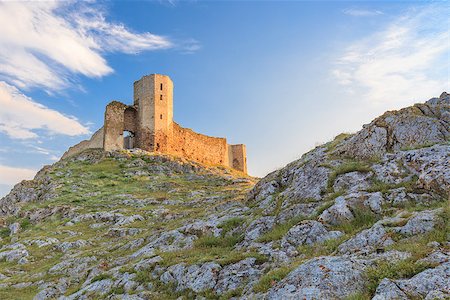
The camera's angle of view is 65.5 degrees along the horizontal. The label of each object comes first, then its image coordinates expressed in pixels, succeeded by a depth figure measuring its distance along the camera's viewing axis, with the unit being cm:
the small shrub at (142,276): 1159
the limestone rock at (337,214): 1079
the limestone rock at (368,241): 835
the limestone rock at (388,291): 621
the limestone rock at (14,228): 2803
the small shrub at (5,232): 2813
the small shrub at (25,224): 2892
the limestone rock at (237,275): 935
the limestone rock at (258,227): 1290
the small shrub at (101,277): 1294
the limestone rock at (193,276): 997
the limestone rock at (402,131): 1355
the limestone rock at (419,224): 845
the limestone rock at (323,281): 685
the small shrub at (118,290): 1137
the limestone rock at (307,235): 1029
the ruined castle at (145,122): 4825
